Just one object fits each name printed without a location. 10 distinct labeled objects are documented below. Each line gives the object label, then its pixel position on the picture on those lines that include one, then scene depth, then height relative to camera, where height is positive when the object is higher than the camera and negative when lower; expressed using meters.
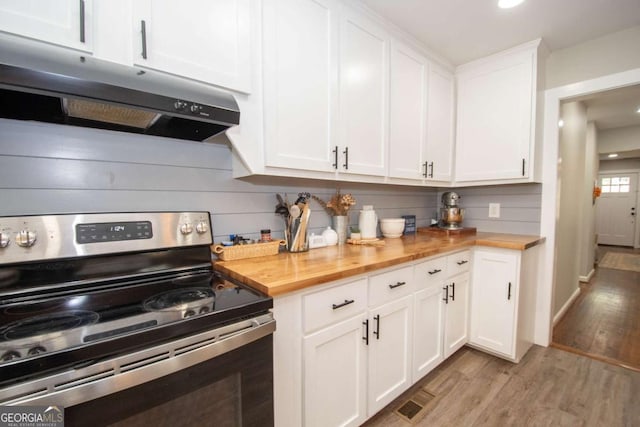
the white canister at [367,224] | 1.98 -0.17
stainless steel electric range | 0.61 -0.33
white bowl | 2.18 -0.21
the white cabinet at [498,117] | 2.09 +0.66
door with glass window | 6.61 -0.21
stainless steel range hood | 0.74 +0.31
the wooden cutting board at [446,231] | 2.33 -0.26
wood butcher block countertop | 1.05 -0.29
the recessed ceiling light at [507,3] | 1.58 +1.12
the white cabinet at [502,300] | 1.93 -0.71
